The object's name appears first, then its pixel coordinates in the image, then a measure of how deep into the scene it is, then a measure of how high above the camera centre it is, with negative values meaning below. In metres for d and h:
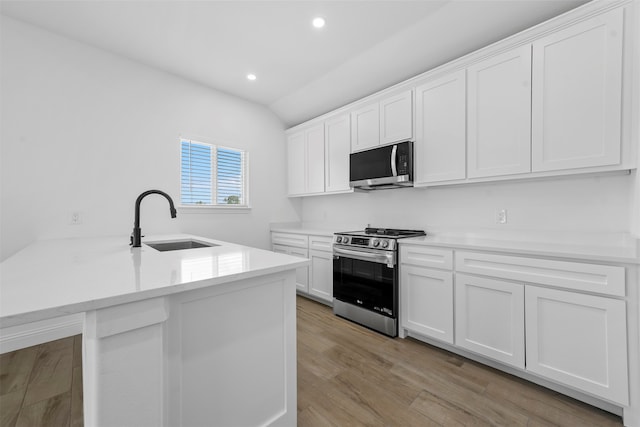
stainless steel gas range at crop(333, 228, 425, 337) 2.49 -0.67
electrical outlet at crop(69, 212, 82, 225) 2.57 -0.05
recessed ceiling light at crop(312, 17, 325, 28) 2.35 +1.68
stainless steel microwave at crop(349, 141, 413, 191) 2.74 +0.47
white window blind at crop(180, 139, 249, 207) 3.38 +0.50
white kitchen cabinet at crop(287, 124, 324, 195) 3.79 +0.76
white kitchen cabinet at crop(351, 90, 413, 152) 2.82 +1.00
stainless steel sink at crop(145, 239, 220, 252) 2.32 -0.29
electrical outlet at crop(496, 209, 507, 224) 2.43 -0.06
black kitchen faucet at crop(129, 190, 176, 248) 1.81 -0.11
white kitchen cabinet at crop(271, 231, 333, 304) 3.22 -0.64
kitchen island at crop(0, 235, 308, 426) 0.78 -0.42
